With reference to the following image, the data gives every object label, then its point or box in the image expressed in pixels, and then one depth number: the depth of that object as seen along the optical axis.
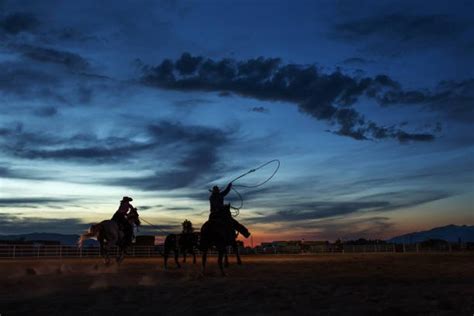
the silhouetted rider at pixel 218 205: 18.03
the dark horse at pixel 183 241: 27.38
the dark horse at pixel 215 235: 17.73
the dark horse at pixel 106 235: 23.25
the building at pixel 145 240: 77.50
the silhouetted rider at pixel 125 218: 24.14
